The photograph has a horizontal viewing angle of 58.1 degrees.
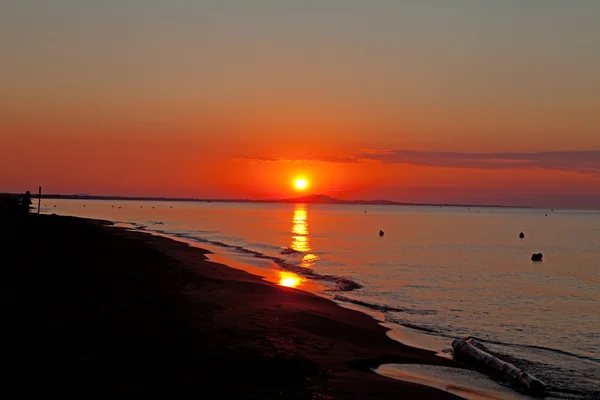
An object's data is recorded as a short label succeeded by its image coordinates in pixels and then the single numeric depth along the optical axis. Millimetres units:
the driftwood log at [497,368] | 13102
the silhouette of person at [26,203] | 68938
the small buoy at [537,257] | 54125
